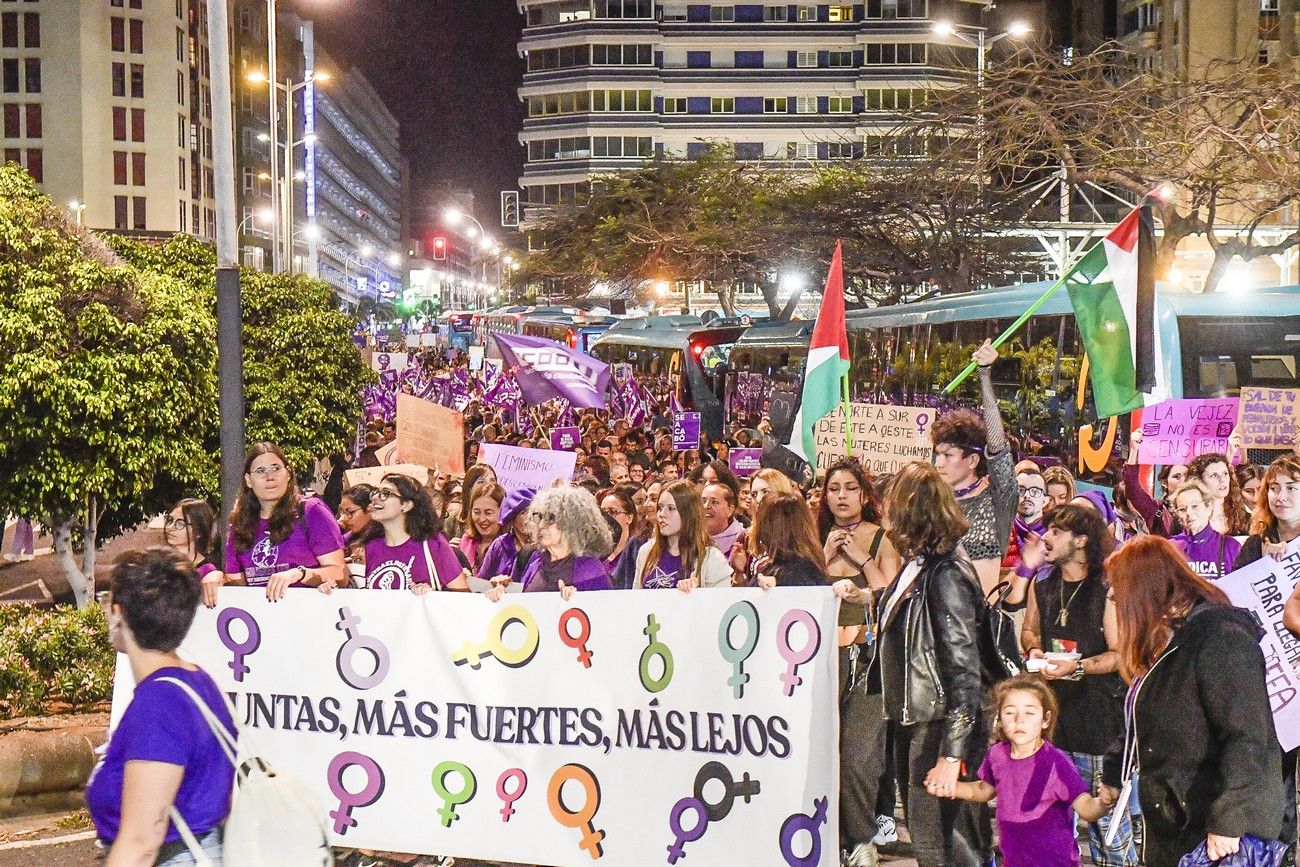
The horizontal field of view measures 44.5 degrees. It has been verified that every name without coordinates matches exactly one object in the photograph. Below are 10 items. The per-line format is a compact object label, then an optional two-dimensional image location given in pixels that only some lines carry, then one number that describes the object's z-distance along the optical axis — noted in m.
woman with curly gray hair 6.74
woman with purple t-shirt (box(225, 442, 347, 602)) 7.09
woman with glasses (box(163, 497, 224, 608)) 8.17
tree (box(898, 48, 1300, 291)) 16.25
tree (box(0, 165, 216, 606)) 11.31
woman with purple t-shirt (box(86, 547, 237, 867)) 3.73
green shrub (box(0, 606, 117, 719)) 8.74
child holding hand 5.29
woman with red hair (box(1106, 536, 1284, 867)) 4.46
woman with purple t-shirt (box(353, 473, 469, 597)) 7.08
